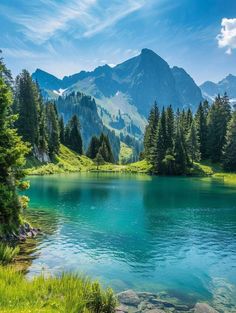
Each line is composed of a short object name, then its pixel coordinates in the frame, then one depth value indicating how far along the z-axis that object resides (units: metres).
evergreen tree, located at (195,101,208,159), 143.69
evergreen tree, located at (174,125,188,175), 121.81
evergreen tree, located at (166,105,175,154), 125.91
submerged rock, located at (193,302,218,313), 17.25
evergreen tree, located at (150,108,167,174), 125.31
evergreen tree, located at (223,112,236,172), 124.00
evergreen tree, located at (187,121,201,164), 129.38
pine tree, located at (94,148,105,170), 164.21
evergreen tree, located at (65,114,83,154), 187.38
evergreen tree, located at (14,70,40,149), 120.06
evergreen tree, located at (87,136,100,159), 190.44
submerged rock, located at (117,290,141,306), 18.00
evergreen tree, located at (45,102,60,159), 146.25
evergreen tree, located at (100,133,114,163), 180.12
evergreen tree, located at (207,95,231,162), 137.12
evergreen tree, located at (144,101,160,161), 143.93
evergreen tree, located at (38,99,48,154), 130.12
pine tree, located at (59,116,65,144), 185.48
